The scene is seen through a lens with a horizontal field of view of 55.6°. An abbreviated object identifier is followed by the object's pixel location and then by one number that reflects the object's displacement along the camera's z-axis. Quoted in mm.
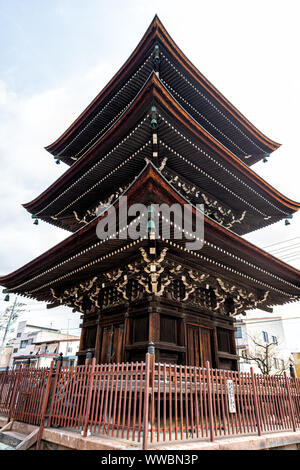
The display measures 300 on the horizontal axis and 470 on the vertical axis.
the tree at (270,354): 34281
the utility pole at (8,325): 39822
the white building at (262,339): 35531
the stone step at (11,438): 7384
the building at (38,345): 45000
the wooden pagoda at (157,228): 8531
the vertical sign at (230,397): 6801
